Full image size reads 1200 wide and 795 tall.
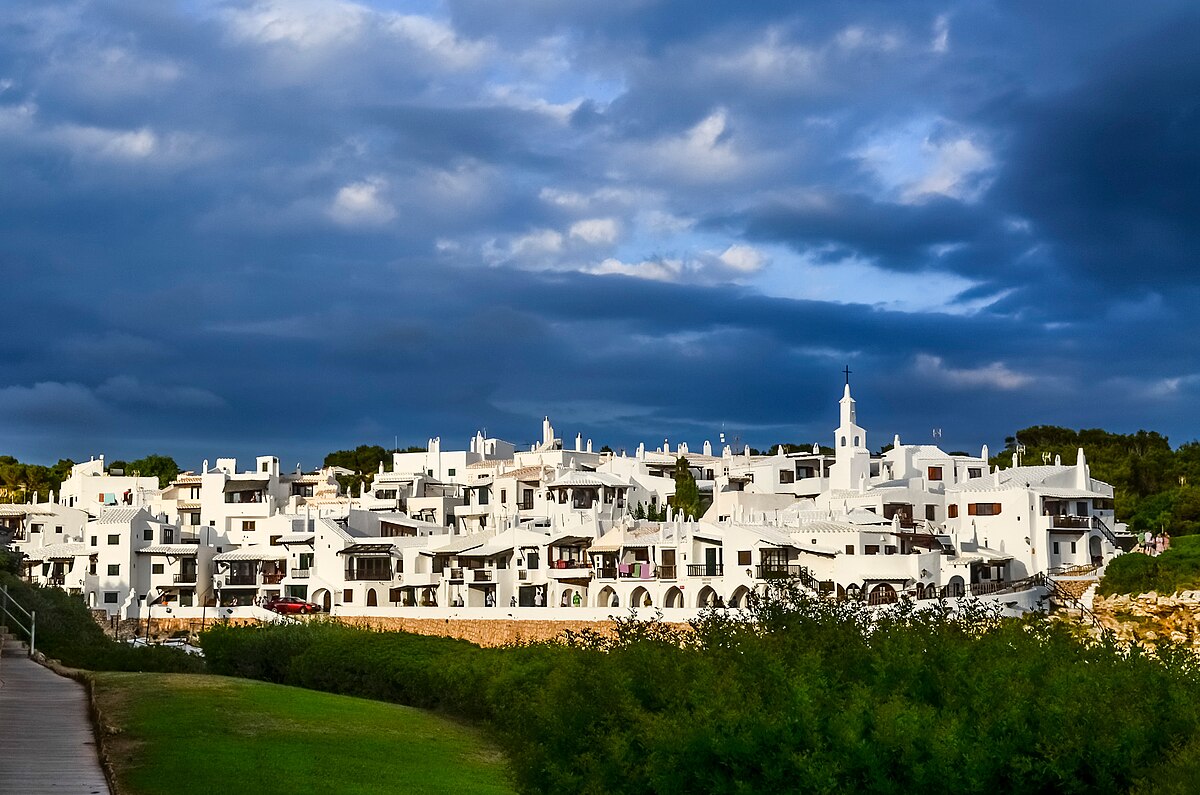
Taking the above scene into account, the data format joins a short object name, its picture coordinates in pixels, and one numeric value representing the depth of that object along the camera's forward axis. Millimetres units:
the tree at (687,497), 88812
